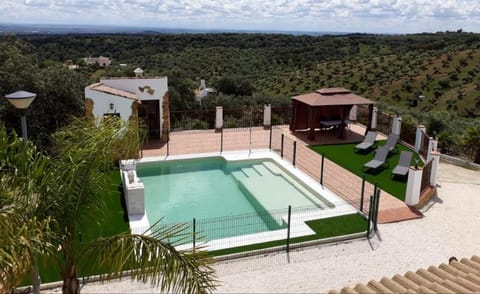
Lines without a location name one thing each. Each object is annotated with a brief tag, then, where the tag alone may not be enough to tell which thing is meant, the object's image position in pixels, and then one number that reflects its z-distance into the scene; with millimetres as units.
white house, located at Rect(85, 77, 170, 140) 18156
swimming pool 12828
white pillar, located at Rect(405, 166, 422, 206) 13367
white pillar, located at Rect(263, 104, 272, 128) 23031
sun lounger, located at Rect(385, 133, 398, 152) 18766
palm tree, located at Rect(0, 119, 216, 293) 5578
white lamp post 7047
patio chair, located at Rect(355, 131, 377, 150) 19016
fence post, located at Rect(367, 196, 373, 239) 11648
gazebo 20469
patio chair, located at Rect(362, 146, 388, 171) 16656
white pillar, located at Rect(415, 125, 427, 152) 19109
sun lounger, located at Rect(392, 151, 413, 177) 15703
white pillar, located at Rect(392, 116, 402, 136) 20828
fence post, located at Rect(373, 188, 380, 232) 11763
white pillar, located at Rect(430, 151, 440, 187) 14531
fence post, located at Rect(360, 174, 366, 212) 12980
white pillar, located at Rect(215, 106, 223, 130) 22248
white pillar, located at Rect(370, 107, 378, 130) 22091
